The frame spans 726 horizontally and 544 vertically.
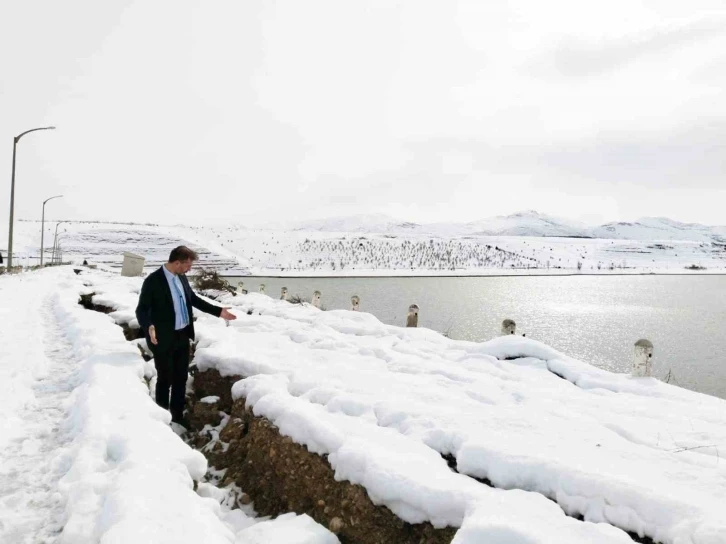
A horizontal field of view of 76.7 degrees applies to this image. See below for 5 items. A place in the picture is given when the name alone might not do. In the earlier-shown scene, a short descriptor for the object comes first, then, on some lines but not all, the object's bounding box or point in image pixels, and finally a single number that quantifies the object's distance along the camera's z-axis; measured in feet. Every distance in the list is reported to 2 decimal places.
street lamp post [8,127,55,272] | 72.23
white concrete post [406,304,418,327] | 40.26
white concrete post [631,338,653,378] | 22.30
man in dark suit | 17.44
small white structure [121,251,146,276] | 83.92
